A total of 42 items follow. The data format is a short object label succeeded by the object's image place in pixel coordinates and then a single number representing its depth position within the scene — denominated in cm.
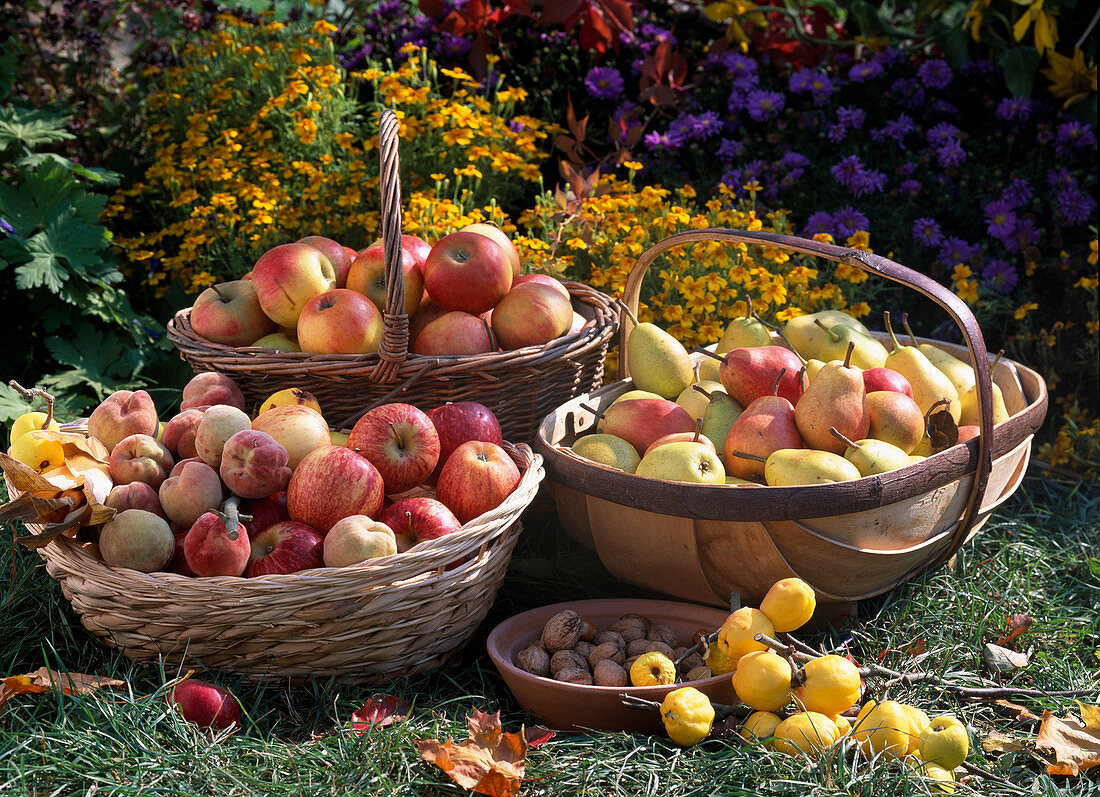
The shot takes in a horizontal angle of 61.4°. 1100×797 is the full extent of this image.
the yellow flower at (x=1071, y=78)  372
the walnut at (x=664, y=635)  197
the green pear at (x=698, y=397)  243
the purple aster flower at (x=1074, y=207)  366
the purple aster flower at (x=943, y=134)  386
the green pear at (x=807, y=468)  197
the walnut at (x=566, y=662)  185
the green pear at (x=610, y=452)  221
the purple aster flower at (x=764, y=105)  401
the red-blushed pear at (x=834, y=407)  211
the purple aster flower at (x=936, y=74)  402
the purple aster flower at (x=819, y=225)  354
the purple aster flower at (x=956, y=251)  364
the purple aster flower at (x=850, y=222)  356
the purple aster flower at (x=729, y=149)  396
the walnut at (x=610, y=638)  194
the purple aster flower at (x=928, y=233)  366
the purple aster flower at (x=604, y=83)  414
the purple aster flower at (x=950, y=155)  379
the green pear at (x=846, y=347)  241
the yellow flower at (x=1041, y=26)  362
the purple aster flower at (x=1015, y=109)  389
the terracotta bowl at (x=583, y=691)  176
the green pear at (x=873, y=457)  204
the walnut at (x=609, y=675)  181
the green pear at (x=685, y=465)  203
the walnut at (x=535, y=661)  186
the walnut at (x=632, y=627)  198
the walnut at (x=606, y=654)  188
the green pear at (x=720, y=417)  233
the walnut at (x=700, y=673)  182
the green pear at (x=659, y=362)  254
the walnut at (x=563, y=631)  192
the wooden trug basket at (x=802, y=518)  194
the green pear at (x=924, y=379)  235
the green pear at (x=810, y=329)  254
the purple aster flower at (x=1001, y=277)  361
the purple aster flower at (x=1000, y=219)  367
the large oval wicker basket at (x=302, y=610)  176
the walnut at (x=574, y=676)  182
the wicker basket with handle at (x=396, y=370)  222
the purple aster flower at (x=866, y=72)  407
